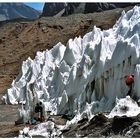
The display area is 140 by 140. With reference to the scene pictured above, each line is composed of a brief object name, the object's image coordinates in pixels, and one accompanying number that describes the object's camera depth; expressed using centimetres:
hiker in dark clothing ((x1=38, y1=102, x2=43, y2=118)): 2460
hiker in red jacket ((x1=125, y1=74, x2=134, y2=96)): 2203
